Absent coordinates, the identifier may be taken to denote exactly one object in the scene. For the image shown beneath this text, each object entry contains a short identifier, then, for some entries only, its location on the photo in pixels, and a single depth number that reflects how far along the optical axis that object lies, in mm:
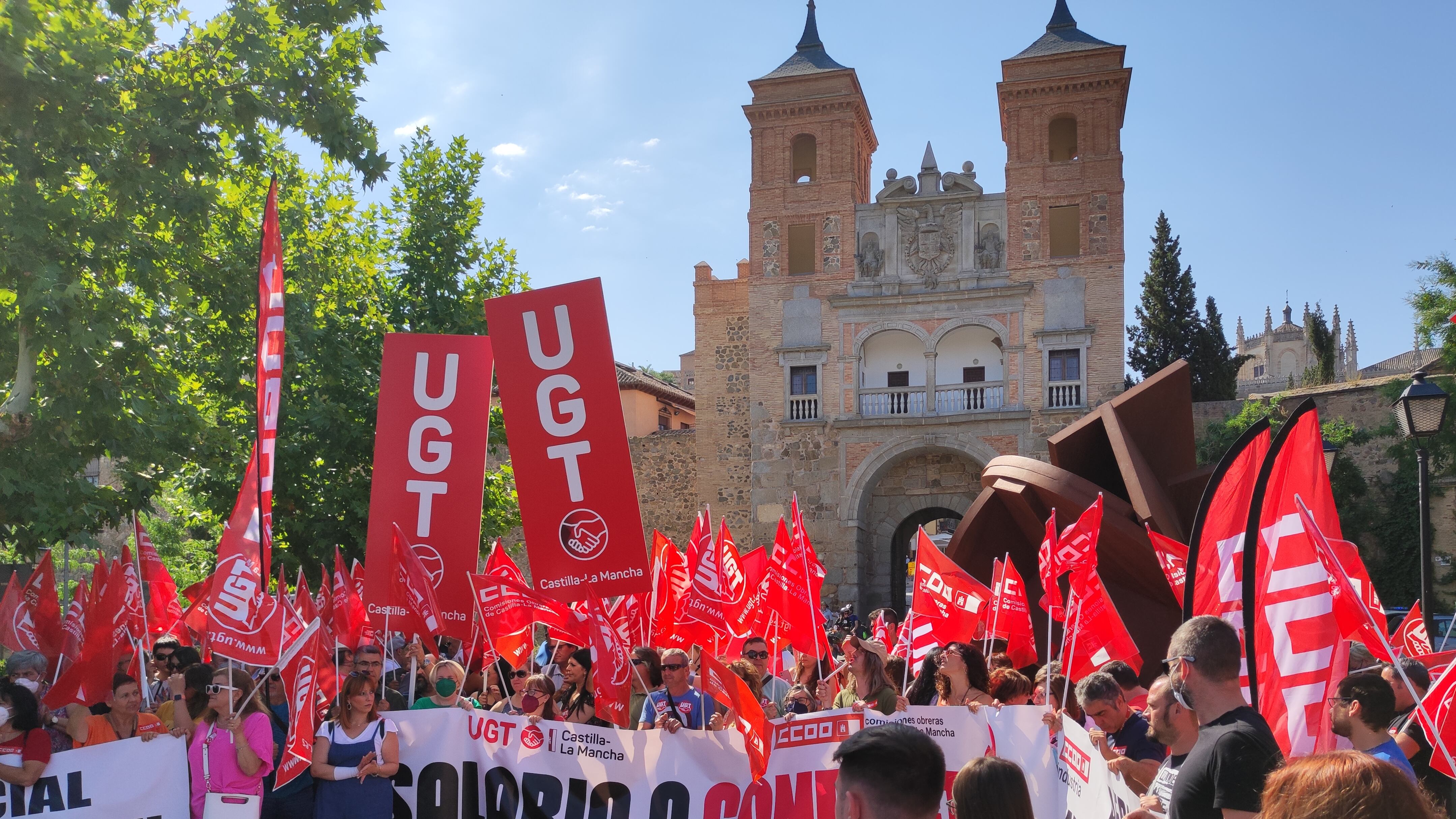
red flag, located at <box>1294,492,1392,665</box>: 4094
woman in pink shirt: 5699
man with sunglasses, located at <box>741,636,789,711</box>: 7938
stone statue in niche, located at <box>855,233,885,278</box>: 29375
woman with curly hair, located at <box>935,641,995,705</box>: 6457
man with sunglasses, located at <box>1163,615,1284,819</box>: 3248
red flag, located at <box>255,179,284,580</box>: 7402
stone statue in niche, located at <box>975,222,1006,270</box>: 28828
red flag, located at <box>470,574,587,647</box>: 7664
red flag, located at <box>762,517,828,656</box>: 8352
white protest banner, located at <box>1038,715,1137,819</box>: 4938
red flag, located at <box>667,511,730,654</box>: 7996
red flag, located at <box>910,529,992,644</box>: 8758
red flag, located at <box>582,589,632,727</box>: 6395
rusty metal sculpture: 10883
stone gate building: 28219
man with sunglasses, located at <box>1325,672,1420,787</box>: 4023
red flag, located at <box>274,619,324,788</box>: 5742
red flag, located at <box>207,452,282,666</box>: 6410
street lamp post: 9203
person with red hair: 2041
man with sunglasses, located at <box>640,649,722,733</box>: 6422
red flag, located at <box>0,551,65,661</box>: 10203
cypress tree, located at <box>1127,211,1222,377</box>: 40875
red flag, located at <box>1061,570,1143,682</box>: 7426
